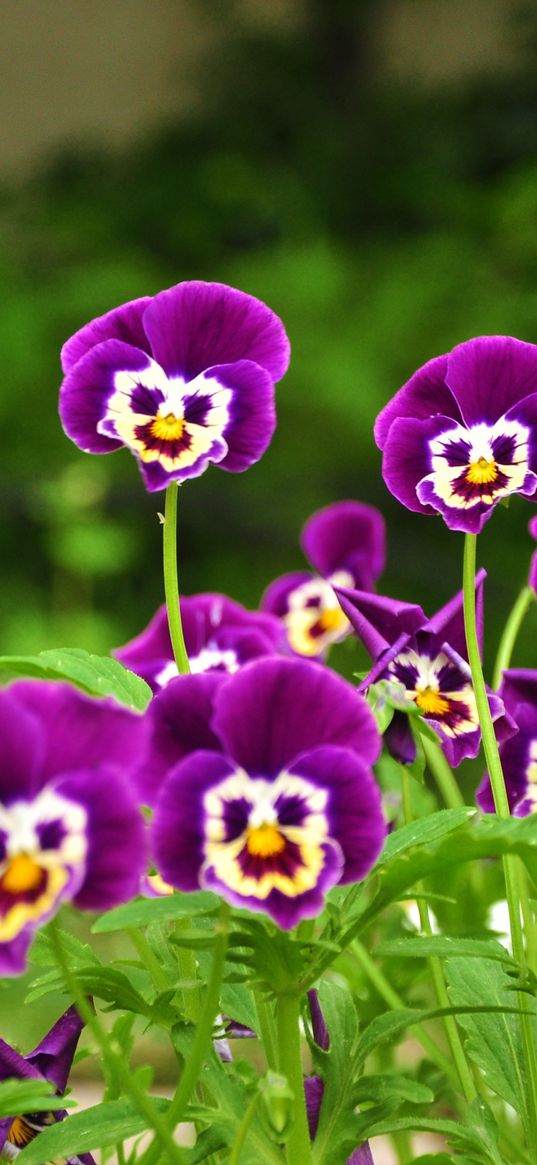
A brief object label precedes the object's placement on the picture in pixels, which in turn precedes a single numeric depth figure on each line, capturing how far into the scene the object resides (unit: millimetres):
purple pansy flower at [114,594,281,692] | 924
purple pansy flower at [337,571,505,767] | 861
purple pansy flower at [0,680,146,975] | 751
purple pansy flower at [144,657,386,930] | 771
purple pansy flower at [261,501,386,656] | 1021
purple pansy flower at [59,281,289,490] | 838
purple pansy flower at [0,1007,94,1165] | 841
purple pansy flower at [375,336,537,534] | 845
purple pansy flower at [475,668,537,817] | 887
